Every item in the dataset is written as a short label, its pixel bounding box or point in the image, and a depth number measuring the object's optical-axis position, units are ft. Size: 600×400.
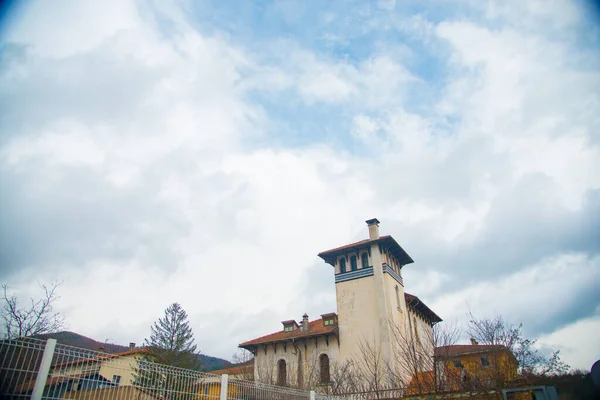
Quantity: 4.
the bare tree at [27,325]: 69.36
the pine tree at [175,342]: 111.55
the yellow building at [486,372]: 47.13
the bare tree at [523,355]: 65.62
